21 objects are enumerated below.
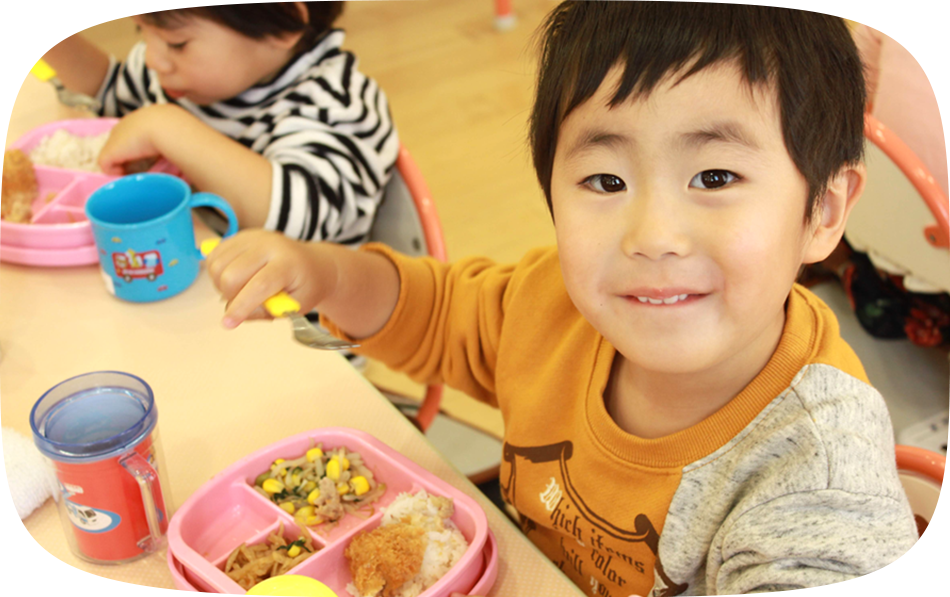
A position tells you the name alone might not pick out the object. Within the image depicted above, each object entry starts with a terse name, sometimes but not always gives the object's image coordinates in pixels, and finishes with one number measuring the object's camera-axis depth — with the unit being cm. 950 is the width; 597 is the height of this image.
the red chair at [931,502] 72
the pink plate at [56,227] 99
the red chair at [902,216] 116
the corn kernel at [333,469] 73
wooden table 68
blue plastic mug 92
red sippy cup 64
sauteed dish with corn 71
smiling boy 60
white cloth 70
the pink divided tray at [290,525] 65
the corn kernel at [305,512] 71
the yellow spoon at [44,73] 124
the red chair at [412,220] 118
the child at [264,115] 113
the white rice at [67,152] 111
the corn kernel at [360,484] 73
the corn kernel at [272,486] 72
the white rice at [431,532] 66
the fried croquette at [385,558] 64
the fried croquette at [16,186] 102
